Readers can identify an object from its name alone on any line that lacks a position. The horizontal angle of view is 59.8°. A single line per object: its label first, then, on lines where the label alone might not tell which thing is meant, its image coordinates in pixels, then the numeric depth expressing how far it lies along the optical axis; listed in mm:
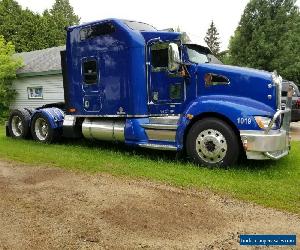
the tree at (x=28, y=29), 26924
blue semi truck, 5269
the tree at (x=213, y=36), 49596
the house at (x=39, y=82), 14610
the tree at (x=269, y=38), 24564
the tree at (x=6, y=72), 15063
